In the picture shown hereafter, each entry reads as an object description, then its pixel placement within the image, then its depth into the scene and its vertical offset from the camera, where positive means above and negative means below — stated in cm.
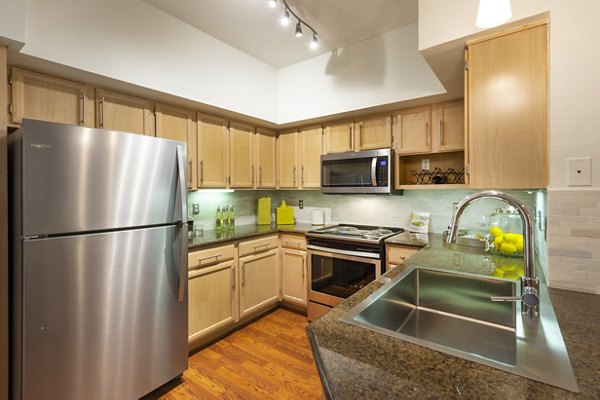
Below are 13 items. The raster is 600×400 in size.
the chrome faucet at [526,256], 88 -18
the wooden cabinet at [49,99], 159 +63
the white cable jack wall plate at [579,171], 106 +11
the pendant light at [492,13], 120 +81
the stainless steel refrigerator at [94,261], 133 -32
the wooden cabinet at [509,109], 121 +41
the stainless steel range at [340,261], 237 -55
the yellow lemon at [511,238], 161 -22
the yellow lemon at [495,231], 171 -20
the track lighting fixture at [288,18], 196 +138
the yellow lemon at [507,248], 160 -28
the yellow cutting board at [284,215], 336 -18
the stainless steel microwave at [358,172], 251 +27
